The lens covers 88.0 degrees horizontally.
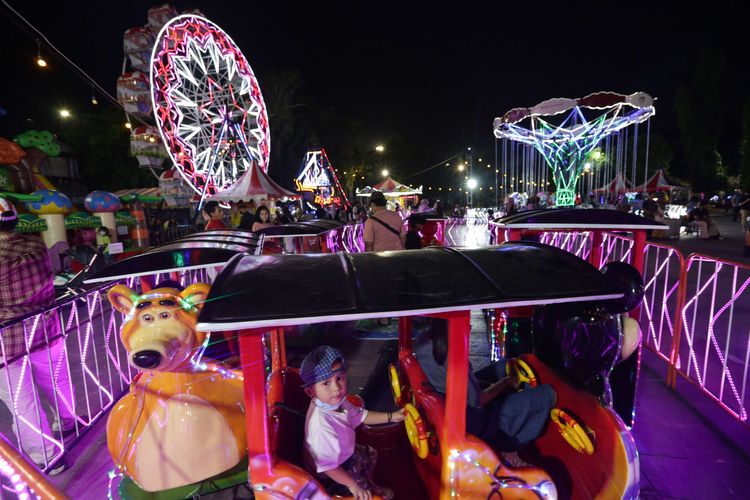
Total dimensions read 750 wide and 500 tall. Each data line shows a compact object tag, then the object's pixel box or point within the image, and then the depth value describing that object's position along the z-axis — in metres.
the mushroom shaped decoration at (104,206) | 12.15
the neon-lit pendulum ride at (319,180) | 29.16
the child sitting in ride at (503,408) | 2.27
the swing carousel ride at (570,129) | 13.52
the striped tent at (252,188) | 11.10
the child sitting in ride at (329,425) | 1.94
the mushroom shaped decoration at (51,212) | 10.02
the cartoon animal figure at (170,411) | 2.12
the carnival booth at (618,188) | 27.20
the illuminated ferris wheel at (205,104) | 11.79
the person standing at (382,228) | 5.36
